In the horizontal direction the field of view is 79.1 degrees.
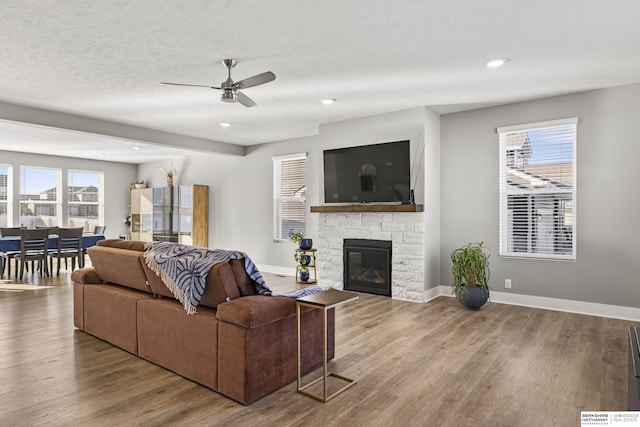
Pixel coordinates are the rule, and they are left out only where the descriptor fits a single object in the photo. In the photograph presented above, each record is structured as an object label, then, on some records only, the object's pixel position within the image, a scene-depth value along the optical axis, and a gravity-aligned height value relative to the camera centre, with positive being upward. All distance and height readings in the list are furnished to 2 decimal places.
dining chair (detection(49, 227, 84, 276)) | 7.18 -0.66
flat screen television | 5.30 +0.54
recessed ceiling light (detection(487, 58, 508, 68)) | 3.54 +1.39
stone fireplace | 5.20 -0.44
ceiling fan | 3.32 +1.15
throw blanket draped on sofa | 2.64 -0.42
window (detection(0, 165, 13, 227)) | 8.62 +0.34
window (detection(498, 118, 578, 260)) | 4.70 +0.27
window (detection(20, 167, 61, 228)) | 8.94 +0.33
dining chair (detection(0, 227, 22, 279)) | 6.83 -0.74
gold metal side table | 2.42 -0.58
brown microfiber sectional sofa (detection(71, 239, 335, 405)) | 2.42 -0.83
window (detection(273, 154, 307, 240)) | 7.41 +0.32
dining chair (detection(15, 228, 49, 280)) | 6.64 -0.59
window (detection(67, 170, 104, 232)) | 9.73 +0.31
